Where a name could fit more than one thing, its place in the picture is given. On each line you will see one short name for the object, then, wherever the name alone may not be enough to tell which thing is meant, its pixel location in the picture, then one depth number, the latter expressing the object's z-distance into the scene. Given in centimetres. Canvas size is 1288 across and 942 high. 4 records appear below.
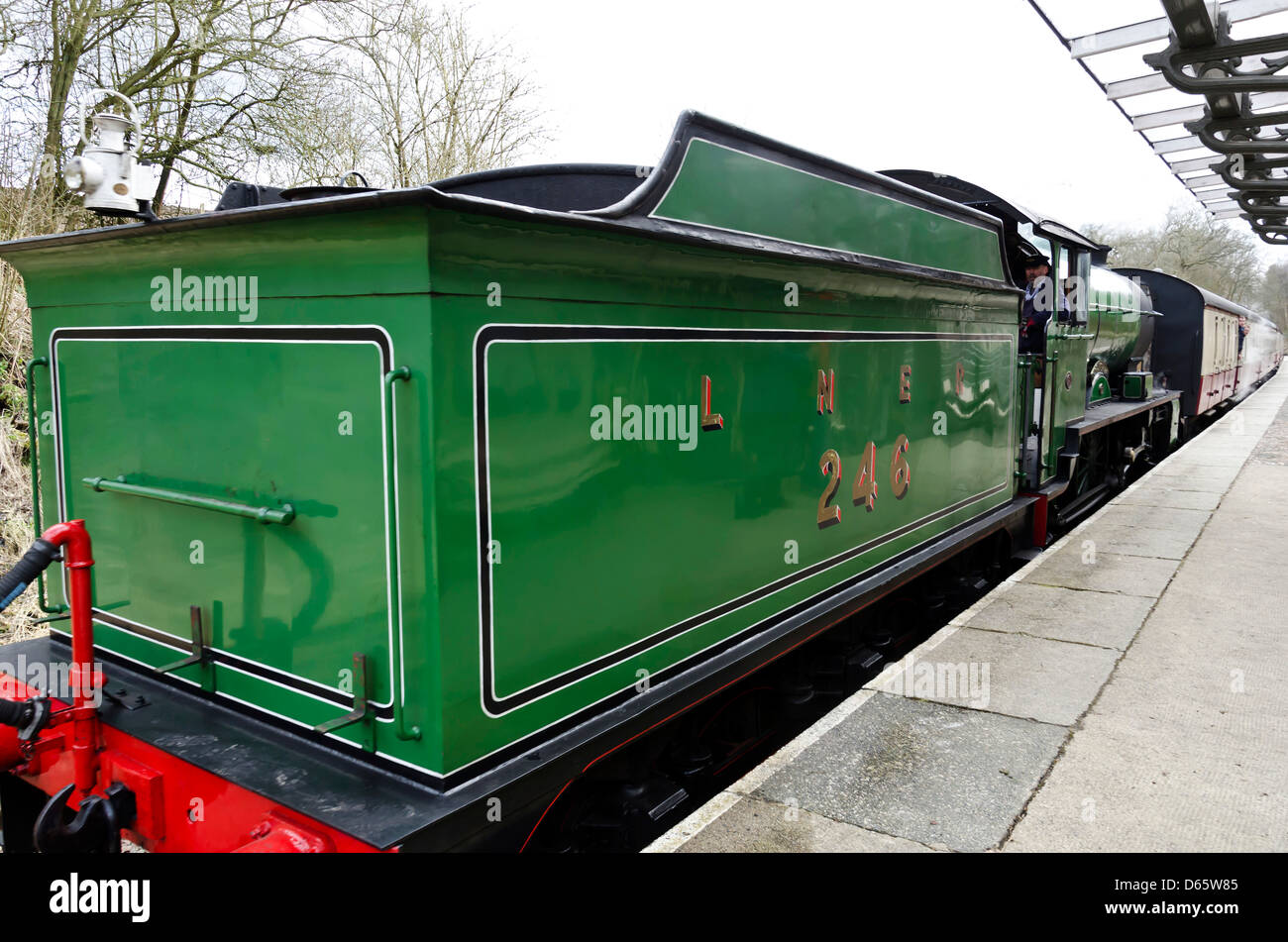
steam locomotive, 194
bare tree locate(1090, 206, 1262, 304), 5456
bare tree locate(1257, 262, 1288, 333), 8504
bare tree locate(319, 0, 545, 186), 1213
